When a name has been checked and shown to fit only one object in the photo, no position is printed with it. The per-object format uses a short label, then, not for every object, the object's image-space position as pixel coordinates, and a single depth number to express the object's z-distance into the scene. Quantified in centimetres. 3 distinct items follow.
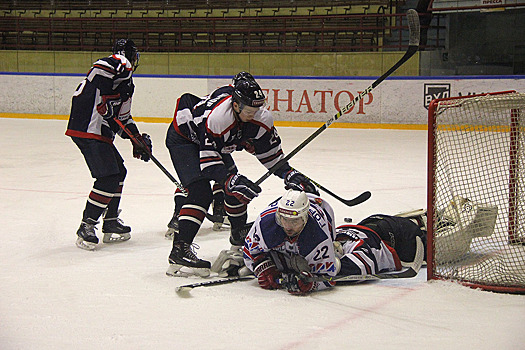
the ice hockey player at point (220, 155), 591
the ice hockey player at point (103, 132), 731
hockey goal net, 577
